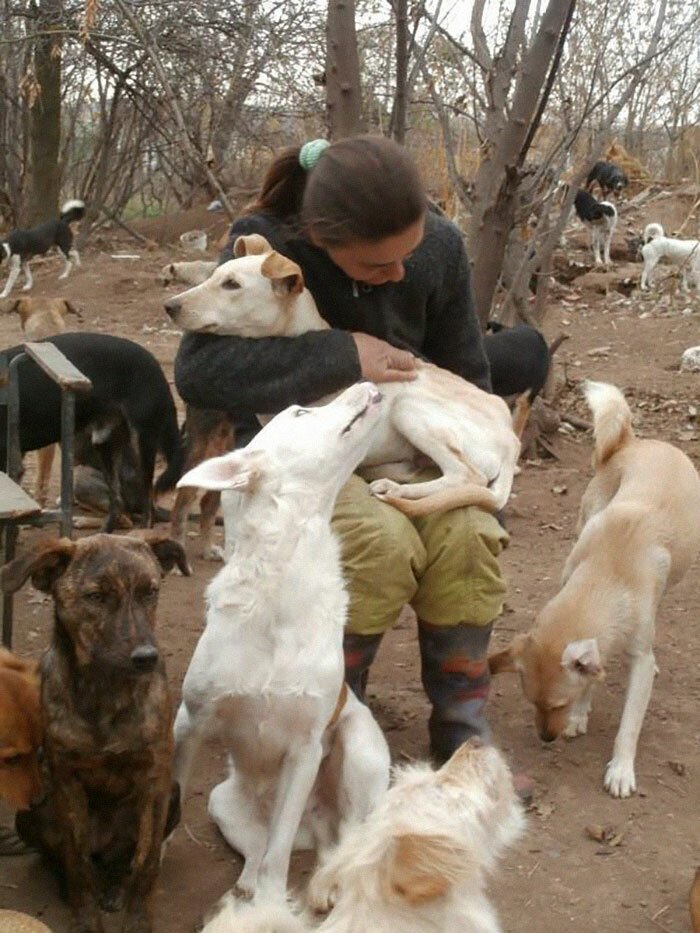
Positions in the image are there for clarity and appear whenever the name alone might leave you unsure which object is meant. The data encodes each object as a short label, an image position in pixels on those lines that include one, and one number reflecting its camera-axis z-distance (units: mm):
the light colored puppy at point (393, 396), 3488
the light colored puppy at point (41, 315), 9406
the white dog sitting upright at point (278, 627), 2814
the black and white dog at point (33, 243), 13883
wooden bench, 3258
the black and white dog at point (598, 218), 15164
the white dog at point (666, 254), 13375
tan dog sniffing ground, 3740
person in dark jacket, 3180
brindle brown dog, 2613
